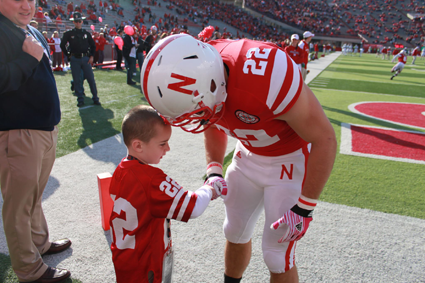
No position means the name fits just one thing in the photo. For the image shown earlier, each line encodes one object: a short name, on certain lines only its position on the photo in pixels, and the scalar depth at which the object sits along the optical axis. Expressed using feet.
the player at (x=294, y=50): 33.60
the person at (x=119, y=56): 48.55
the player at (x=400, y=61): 54.19
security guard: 25.64
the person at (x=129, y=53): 36.98
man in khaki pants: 6.40
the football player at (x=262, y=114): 4.76
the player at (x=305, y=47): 33.91
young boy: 5.23
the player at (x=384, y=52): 122.74
